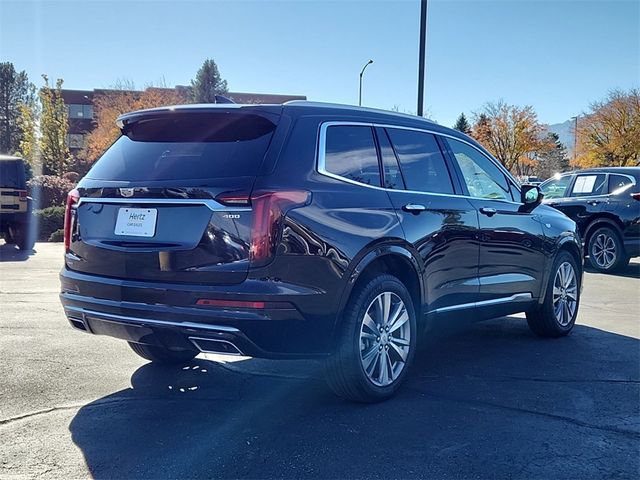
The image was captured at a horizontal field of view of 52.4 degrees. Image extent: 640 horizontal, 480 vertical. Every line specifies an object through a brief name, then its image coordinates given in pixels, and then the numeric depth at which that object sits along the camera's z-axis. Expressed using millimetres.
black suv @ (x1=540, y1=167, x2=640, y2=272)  10953
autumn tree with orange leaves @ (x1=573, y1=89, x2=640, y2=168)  42438
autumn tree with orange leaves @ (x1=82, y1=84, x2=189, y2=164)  46938
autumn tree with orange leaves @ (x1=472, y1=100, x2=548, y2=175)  55688
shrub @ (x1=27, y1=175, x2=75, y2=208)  20078
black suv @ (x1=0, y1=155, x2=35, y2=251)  13859
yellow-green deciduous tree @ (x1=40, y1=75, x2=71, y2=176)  40344
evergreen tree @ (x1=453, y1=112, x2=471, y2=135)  65325
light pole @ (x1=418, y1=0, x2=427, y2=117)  12914
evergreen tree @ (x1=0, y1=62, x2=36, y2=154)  67438
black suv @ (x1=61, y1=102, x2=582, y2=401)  3445
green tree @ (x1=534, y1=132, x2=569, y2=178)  67375
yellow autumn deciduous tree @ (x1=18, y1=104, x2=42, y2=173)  43625
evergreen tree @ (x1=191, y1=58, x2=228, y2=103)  67062
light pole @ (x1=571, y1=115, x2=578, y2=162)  48434
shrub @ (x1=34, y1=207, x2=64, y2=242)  17312
